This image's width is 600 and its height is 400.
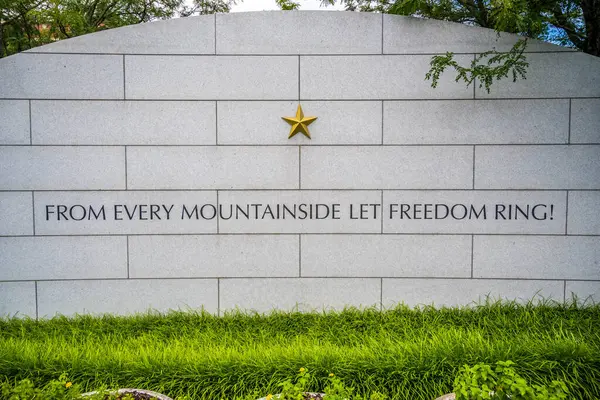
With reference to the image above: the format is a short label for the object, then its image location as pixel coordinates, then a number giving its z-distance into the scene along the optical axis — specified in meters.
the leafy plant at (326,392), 2.83
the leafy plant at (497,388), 2.55
